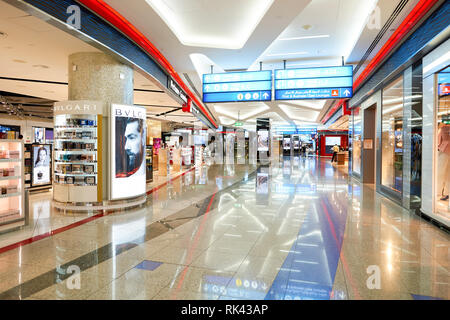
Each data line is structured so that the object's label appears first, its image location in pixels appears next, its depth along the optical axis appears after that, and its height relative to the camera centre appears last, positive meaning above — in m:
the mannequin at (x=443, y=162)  4.57 -0.21
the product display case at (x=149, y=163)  9.38 -0.47
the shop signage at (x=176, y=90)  8.61 +2.01
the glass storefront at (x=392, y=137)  6.01 +0.30
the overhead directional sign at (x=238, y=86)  7.47 +1.69
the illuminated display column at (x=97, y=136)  5.24 +0.25
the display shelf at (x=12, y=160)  4.07 -0.16
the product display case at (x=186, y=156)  15.64 -0.39
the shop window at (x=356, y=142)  10.25 +0.30
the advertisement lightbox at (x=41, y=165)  7.52 -0.43
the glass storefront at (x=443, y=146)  4.36 +0.06
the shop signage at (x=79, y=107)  5.15 +0.77
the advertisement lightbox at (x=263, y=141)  20.39 +0.61
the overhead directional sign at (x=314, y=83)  7.02 +1.69
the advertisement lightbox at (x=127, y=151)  5.40 -0.04
